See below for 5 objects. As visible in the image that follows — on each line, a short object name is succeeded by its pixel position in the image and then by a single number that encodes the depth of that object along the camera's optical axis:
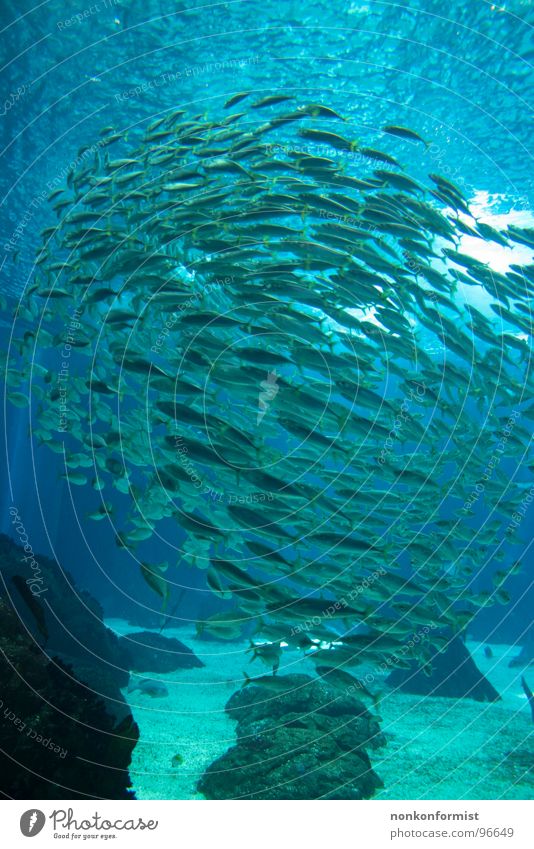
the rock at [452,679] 10.66
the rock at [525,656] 15.84
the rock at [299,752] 5.15
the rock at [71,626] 7.83
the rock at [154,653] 12.25
